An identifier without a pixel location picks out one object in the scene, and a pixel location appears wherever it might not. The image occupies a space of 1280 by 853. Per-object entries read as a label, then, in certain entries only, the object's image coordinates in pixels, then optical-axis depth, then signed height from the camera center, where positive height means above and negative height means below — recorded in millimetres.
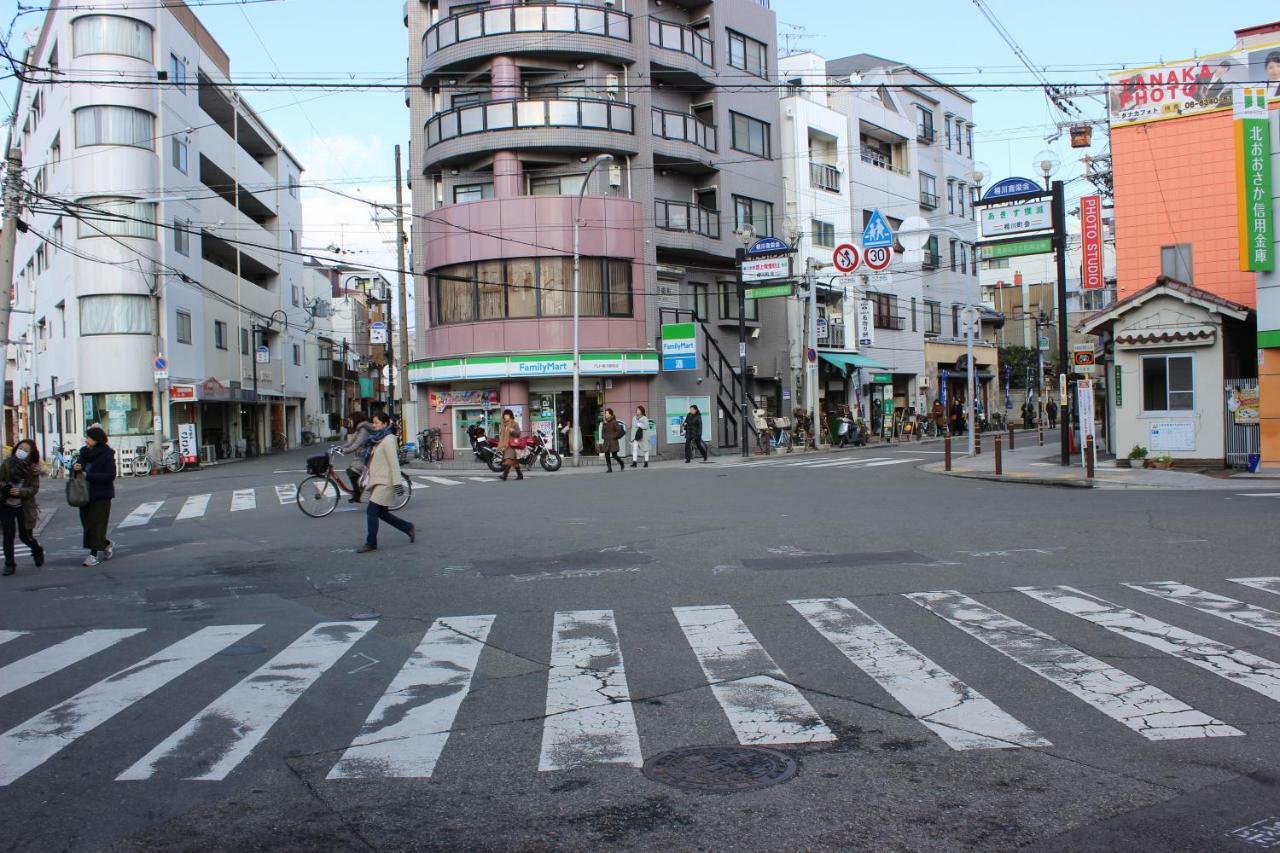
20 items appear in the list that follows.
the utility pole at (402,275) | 33781 +4856
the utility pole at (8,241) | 18234 +3434
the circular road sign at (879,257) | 33781 +5004
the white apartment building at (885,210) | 44156 +9462
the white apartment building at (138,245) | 34938 +6996
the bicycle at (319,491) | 17250 -1168
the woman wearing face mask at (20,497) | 12242 -806
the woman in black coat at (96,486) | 12500 -708
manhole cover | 4527 -1656
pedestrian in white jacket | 29969 -523
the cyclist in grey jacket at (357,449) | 17312 -476
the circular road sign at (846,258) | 34812 +5138
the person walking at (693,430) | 30891 -550
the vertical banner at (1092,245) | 27719 +4285
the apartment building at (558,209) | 33188 +6960
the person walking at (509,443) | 25000 -649
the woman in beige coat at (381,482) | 12359 -751
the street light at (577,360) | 31355 +1716
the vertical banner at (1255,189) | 20953 +4303
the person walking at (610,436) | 28594 -612
